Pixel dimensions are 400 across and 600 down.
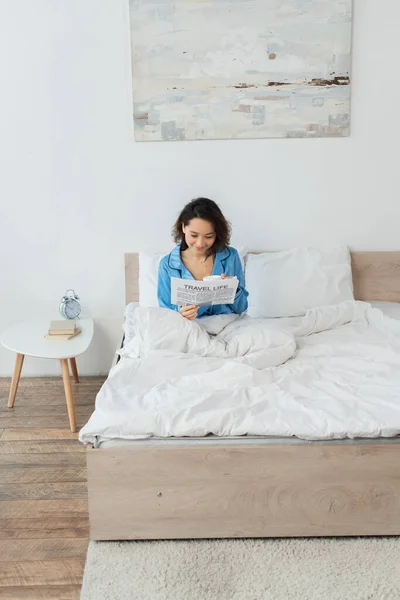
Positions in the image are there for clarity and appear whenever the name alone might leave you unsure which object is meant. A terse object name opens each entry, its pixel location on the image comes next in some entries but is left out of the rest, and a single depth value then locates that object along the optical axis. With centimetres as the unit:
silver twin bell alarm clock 315
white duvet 197
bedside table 280
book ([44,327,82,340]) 295
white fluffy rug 178
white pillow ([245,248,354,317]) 308
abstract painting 305
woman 270
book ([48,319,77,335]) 297
